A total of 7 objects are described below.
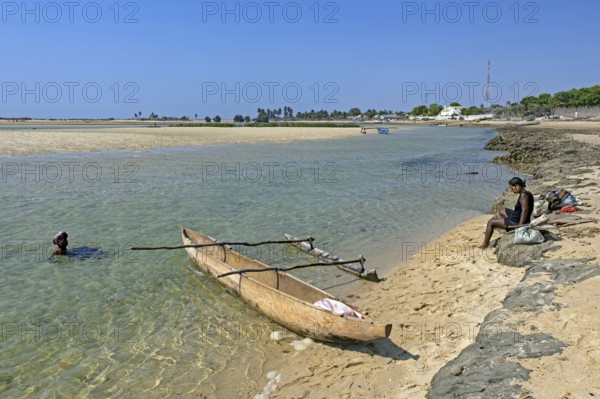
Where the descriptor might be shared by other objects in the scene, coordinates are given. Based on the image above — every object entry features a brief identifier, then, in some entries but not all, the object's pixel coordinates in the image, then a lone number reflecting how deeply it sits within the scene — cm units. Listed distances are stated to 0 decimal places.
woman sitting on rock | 976
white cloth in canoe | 675
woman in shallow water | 1107
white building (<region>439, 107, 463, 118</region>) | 19142
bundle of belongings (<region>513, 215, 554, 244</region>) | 920
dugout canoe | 635
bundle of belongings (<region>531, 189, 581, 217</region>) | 1188
